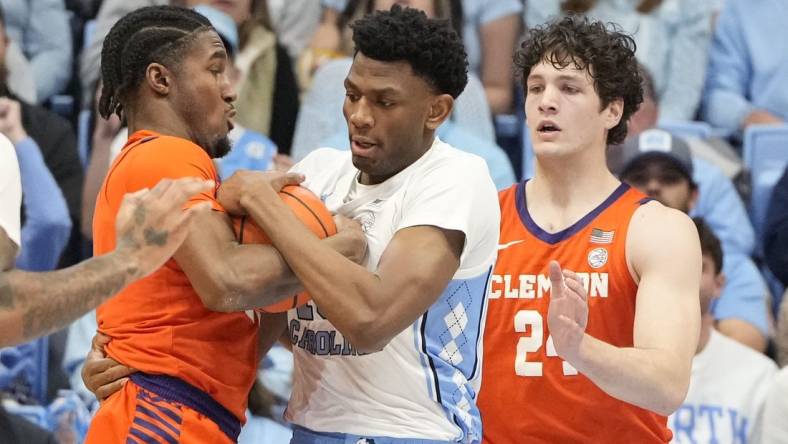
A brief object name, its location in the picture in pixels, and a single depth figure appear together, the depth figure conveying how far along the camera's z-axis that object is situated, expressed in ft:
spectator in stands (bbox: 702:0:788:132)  55.26
